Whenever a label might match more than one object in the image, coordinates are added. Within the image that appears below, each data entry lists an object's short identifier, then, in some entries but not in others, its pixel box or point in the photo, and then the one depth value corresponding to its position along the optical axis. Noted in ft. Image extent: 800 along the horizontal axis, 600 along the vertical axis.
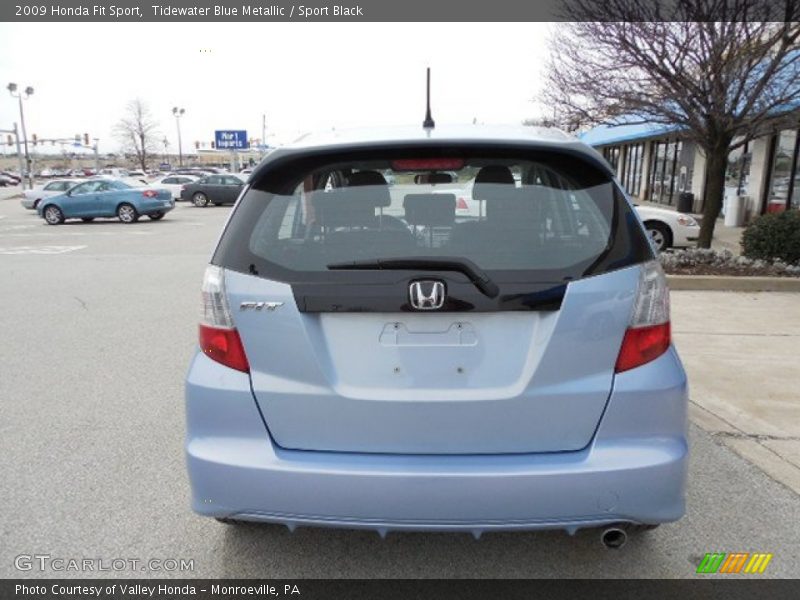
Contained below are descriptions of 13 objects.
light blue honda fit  6.92
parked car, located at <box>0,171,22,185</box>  213.85
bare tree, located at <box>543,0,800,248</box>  26.23
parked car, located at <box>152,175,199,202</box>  111.04
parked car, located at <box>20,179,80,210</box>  85.97
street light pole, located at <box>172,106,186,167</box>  269.03
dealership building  53.36
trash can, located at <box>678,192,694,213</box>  66.23
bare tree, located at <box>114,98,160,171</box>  232.32
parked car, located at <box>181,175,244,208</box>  98.99
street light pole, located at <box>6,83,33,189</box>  165.64
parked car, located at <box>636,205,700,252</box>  37.45
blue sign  169.07
